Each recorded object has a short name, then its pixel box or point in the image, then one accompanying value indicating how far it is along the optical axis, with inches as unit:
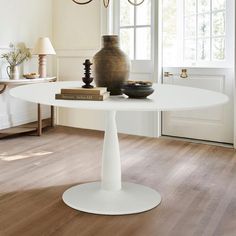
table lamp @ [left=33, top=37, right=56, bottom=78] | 172.2
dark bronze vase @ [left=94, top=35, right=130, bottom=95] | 81.7
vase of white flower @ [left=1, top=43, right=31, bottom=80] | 168.0
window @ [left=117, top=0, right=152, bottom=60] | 168.1
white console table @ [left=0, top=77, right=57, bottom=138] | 158.1
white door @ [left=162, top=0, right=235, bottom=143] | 151.6
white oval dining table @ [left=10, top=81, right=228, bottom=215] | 70.9
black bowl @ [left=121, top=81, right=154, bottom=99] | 74.0
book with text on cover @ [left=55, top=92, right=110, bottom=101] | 72.1
